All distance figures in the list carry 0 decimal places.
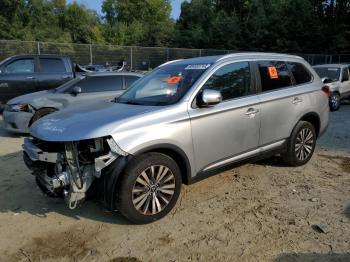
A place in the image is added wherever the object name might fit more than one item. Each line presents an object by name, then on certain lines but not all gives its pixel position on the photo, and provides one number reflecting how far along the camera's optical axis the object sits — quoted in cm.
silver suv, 379
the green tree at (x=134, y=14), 6094
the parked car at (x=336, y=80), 1294
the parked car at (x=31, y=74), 1058
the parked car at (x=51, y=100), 812
